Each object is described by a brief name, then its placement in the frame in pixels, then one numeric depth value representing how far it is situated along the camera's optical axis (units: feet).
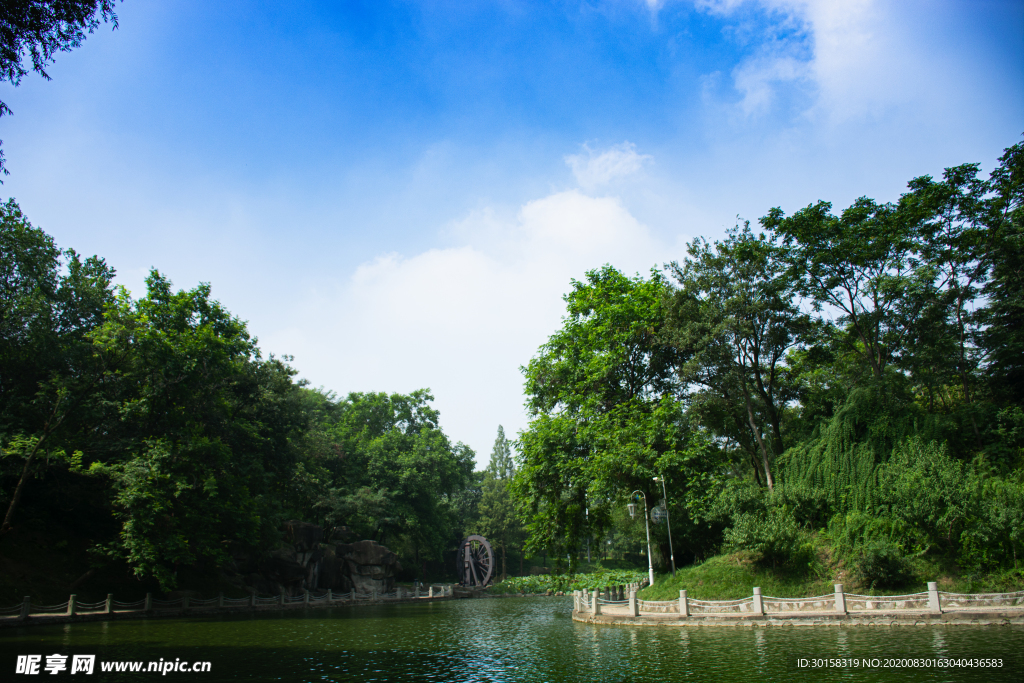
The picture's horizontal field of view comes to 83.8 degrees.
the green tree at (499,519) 208.74
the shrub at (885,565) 57.67
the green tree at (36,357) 78.59
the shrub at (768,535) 65.05
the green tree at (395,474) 145.28
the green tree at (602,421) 74.90
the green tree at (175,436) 77.20
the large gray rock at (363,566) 139.44
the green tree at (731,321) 79.56
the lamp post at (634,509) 68.66
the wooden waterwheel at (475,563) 174.70
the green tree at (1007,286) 67.97
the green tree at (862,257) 72.23
